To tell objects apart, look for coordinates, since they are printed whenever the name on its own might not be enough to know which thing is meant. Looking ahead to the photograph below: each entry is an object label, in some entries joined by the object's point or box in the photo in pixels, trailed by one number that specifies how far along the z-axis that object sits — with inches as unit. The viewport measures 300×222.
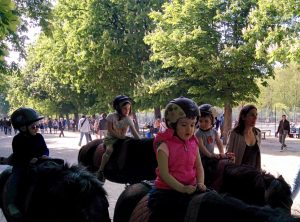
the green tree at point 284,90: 2031.0
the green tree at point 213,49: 914.1
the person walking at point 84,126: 895.6
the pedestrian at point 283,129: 845.2
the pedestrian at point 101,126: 944.3
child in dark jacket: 178.1
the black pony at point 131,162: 257.8
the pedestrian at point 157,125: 1011.3
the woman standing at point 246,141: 220.4
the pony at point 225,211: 105.6
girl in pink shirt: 131.3
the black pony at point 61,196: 153.9
